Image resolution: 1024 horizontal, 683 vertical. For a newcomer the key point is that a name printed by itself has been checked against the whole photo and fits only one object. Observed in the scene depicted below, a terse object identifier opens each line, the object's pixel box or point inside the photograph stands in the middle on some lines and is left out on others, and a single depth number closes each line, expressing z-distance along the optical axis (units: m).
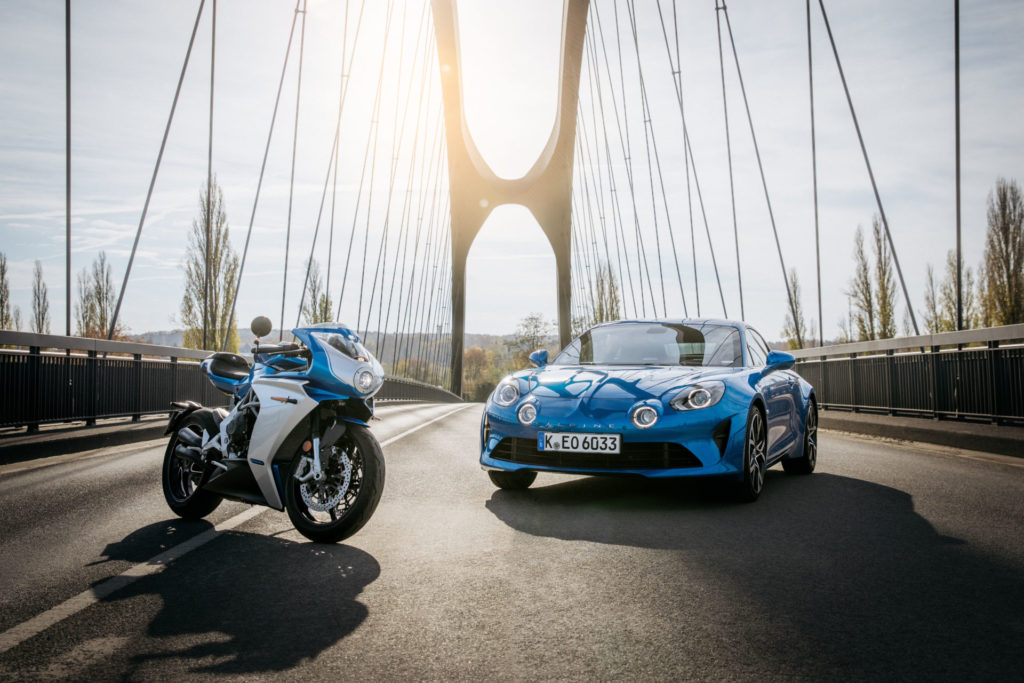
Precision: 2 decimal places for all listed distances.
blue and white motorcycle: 4.30
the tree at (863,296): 49.47
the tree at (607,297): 41.75
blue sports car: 5.32
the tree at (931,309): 50.62
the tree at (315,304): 54.56
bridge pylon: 42.41
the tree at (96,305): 53.84
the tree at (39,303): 48.78
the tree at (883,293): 48.84
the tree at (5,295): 41.94
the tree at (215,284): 46.38
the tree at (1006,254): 39.84
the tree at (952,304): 44.69
